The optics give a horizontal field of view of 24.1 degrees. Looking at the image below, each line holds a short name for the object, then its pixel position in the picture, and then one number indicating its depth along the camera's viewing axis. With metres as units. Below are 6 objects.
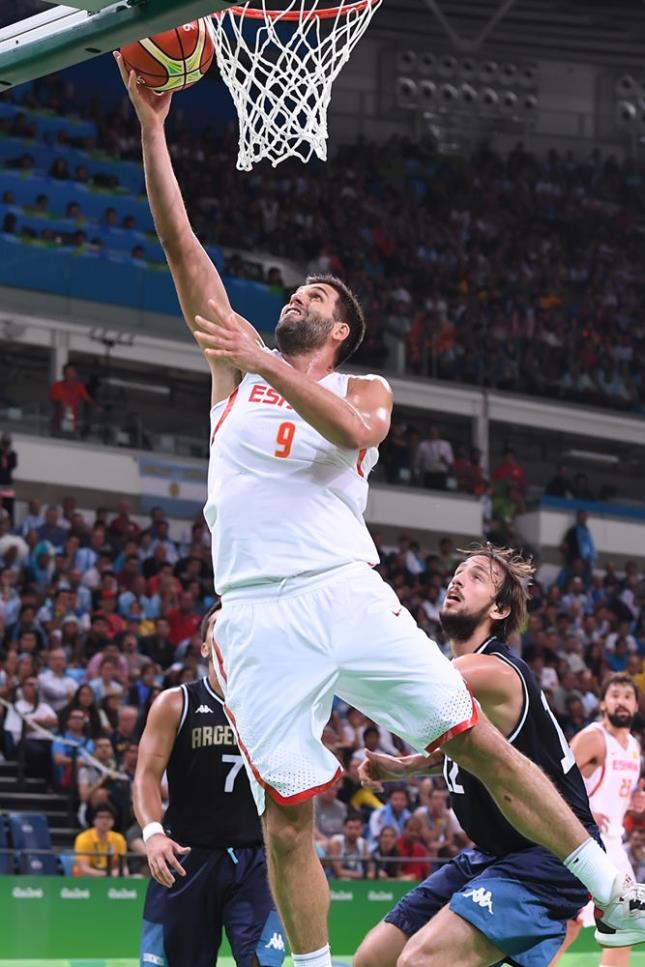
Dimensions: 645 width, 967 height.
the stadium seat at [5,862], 12.36
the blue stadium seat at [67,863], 12.34
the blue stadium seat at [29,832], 12.80
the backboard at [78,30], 5.11
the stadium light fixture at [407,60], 30.09
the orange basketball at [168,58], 5.64
